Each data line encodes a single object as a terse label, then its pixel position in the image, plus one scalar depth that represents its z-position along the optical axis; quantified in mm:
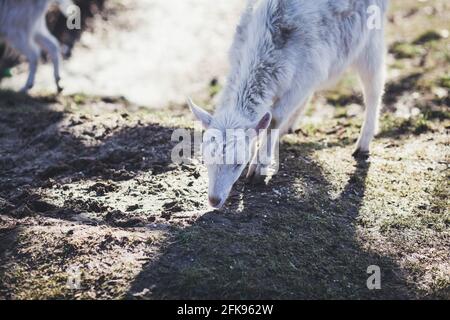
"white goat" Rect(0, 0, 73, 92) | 9172
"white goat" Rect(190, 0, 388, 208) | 5182
